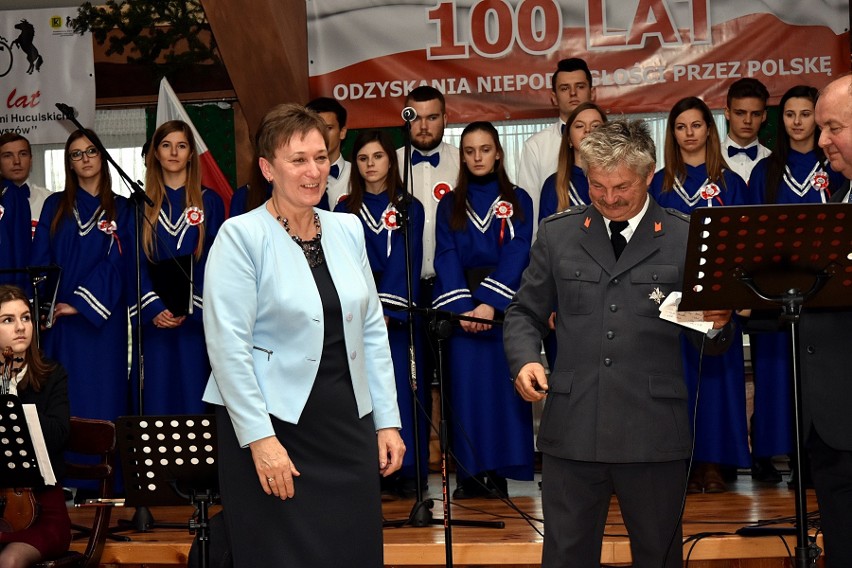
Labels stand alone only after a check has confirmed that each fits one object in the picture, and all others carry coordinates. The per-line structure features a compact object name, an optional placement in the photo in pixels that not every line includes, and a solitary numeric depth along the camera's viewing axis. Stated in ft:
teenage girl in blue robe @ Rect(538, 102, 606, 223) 18.48
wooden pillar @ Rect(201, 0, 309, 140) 20.21
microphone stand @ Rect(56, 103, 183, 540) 16.55
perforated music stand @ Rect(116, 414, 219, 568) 12.87
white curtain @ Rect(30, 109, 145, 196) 27.91
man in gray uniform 10.80
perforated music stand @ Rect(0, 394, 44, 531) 13.24
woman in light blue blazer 9.56
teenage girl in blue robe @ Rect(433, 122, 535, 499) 18.54
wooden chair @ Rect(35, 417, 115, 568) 15.40
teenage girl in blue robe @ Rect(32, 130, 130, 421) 19.57
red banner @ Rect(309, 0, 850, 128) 23.49
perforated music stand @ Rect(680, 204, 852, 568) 9.53
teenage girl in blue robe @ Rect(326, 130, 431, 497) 18.65
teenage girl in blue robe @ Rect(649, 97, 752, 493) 18.44
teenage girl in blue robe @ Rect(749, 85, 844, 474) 18.54
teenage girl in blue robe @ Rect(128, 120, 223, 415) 18.95
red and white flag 25.62
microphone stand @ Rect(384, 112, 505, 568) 14.01
